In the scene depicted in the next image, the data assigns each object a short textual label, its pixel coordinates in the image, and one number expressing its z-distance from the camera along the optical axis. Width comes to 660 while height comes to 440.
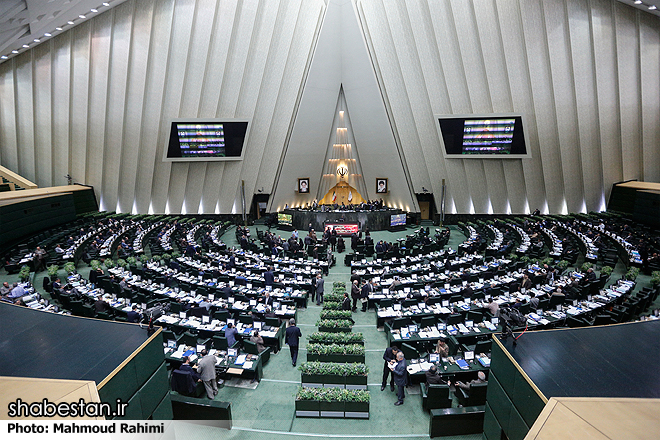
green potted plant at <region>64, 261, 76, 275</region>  14.36
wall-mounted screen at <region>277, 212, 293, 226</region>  28.17
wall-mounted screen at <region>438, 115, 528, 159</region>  24.77
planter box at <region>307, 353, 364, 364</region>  7.86
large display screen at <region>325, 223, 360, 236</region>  25.55
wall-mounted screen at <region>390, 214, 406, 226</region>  27.61
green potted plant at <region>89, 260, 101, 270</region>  14.18
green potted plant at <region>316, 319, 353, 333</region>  9.30
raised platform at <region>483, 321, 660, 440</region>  4.06
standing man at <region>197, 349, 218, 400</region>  6.80
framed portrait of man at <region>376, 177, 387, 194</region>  32.12
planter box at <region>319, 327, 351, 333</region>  9.29
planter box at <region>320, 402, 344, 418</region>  6.43
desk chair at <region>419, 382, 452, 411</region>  6.40
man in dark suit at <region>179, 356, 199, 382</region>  6.78
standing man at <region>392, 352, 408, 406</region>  6.75
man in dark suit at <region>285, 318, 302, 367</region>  8.35
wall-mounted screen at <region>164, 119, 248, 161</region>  26.58
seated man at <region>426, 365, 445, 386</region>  6.65
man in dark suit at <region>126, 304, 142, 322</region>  9.18
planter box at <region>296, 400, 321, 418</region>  6.46
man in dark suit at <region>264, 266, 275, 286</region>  12.91
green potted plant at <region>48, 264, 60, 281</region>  13.17
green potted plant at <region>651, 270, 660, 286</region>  11.23
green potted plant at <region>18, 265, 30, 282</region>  13.16
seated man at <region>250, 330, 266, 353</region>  8.27
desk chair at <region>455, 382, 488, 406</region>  6.55
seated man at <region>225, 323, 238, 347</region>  8.36
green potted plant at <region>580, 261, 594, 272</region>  12.84
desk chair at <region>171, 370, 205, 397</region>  6.62
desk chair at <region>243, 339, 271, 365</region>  7.95
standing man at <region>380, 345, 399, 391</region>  7.29
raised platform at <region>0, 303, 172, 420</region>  4.27
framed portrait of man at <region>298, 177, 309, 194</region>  32.38
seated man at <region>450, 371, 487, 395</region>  6.65
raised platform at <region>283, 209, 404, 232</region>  26.14
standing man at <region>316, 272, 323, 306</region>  12.31
